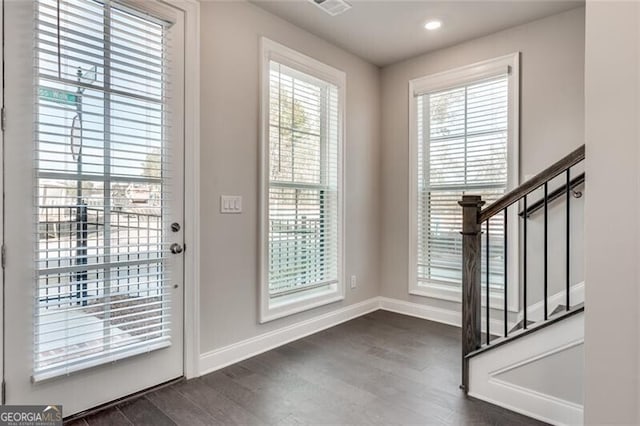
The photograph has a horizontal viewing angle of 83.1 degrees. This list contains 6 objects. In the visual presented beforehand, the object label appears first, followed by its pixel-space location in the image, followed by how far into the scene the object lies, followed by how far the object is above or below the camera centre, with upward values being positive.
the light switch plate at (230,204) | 2.60 +0.04
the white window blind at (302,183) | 3.02 +0.24
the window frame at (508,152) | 3.18 +0.56
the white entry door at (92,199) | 1.79 +0.05
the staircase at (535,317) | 1.85 -0.66
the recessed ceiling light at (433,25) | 3.06 +1.60
